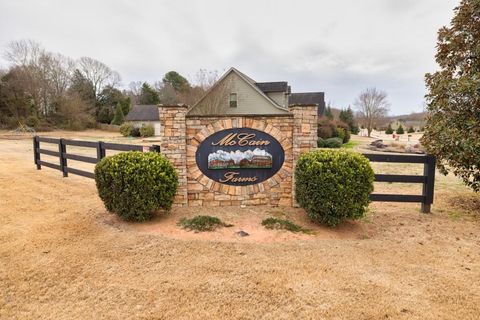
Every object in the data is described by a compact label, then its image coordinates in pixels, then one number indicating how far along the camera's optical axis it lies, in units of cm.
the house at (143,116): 3719
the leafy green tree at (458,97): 491
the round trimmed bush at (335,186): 405
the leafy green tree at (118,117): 4047
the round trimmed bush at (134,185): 427
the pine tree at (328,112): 3430
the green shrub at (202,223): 423
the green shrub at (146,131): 2981
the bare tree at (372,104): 4094
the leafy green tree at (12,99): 3091
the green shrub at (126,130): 3070
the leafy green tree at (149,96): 4600
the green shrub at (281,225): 422
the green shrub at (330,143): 1938
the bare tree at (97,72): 4289
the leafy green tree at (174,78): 4389
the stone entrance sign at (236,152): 513
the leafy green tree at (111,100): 4400
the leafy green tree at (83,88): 4069
